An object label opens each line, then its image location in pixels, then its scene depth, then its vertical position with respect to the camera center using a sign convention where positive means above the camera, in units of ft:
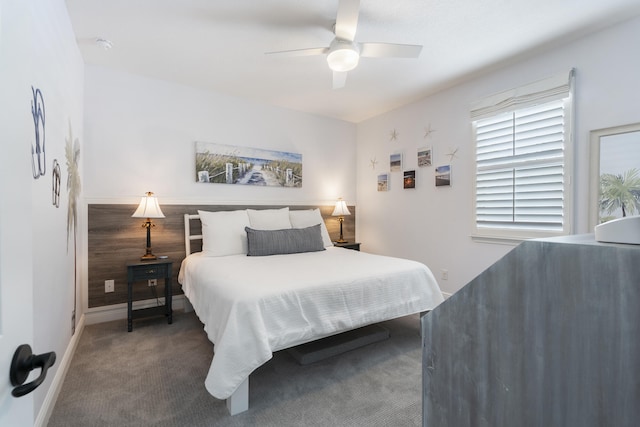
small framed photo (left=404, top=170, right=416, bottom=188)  12.63 +1.27
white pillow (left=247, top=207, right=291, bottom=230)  11.12 -0.40
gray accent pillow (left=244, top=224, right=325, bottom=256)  10.02 -1.13
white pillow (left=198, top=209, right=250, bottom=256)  10.07 -0.86
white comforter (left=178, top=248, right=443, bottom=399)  5.39 -2.01
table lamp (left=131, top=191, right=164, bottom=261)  9.61 -0.10
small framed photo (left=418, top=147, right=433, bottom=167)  11.96 +2.13
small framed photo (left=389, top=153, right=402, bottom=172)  13.26 +2.09
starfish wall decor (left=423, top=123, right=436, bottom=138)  11.94 +3.10
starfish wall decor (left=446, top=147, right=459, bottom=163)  11.05 +2.05
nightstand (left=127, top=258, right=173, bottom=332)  9.02 -2.11
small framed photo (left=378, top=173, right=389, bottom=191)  13.94 +1.26
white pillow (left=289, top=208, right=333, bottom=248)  11.98 -0.46
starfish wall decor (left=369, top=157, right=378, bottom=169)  14.61 +2.26
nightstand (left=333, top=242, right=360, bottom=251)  13.57 -1.66
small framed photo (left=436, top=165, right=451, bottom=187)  11.28 +1.27
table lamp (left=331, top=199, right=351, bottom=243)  13.94 -0.02
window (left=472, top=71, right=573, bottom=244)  8.43 +1.43
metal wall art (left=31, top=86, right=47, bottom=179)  4.51 +1.21
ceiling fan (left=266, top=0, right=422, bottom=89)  6.74 +3.80
